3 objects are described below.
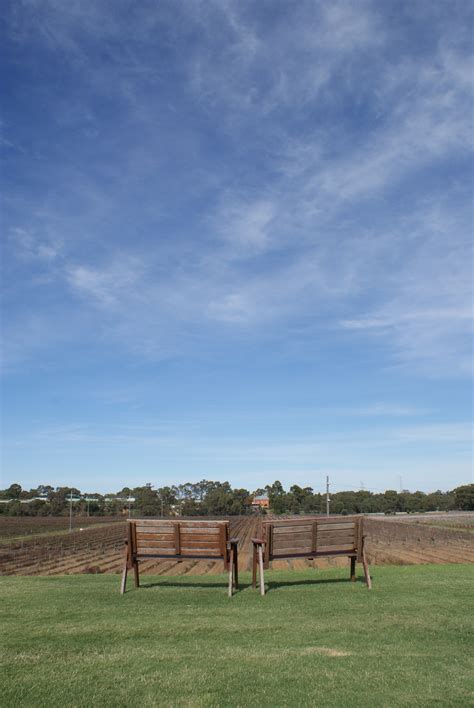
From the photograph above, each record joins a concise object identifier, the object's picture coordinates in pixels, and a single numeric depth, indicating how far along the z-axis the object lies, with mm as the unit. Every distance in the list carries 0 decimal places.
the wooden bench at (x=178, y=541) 8070
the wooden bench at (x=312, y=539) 8008
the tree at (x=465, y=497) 142875
